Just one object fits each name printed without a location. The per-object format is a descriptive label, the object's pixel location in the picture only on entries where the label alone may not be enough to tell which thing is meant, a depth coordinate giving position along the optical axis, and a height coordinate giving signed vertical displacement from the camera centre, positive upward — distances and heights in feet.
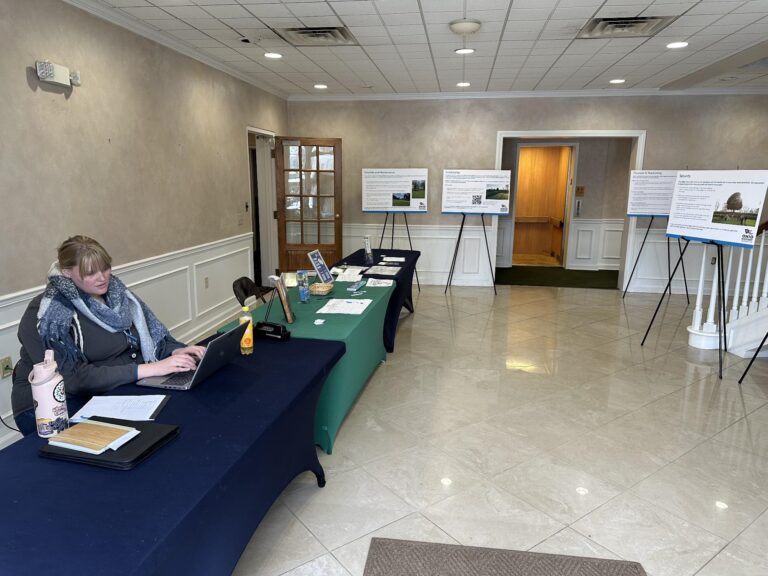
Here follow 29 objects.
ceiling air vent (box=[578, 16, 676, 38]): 12.60 +4.44
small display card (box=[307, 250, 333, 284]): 12.14 -1.71
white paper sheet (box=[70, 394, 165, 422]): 5.48 -2.37
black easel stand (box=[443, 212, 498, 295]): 23.92 -2.57
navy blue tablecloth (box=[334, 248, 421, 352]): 14.60 -2.48
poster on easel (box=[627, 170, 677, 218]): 21.16 +0.39
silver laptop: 6.28 -2.21
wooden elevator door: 33.17 -0.37
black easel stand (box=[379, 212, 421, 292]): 24.38 -1.83
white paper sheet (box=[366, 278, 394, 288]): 13.13 -2.25
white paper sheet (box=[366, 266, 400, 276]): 14.83 -2.18
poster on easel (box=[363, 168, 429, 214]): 23.26 +0.37
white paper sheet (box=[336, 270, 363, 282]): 13.69 -2.20
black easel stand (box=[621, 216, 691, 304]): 22.29 -2.73
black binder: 4.54 -2.36
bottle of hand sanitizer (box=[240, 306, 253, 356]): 7.50 -2.14
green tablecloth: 9.01 -2.92
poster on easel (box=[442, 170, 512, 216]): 22.68 +0.33
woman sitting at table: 6.24 -1.77
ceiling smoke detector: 12.54 +4.34
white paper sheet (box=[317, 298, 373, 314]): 10.42 -2.31
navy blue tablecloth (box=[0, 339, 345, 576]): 3.62 -2.48
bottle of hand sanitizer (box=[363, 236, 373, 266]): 16.53 -1.94
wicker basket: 11.77 -2.14
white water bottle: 4.92 -1.99
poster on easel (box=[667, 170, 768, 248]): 13.08 -0.13
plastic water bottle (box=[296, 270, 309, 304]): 11.30 -2.02
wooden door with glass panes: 22.62 -0.12
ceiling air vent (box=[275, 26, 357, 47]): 13.53 +4.40
